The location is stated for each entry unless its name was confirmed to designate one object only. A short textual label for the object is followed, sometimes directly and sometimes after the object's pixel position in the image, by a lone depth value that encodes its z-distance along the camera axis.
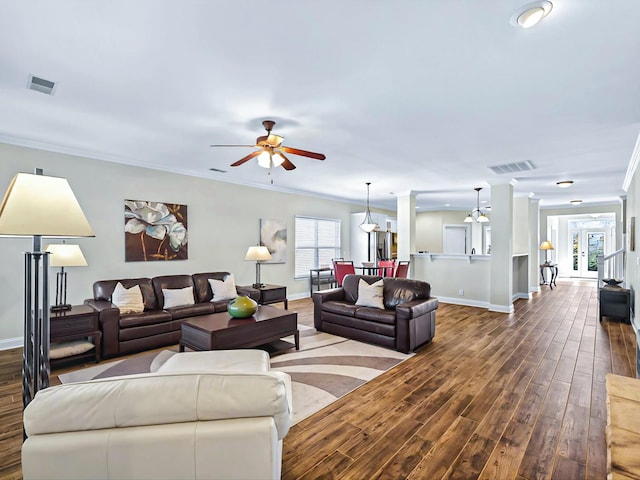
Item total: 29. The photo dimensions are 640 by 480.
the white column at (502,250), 6.33
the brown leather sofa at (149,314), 3.78
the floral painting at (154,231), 5.04
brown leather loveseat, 4.03
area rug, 2.91
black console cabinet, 5.47
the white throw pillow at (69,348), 3.45
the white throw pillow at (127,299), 4.10
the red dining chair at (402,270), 6.92
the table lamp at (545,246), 10.28
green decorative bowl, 3.81
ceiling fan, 3.39
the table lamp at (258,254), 5.57
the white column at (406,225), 7.79
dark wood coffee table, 3.39
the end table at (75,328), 3.45
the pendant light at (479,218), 7.35
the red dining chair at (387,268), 7.46
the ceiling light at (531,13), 1.76
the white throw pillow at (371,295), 4.60
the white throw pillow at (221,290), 5.08
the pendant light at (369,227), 7.66
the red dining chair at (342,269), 7.11
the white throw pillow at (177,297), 4.58
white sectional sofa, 1.12
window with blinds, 7.93
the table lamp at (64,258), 3.69
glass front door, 12.01
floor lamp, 1.38
